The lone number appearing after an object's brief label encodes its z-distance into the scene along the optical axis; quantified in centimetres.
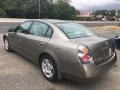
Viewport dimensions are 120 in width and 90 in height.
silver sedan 188
